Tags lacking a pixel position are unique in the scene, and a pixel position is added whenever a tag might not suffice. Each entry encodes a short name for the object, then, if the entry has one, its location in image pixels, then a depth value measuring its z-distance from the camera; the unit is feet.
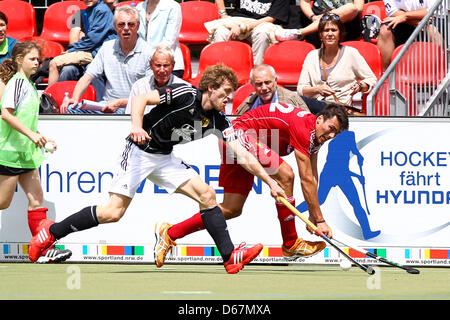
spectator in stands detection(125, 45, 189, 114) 28.58
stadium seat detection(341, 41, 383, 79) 35.88
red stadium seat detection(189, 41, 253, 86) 37.73
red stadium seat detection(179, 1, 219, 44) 41.86
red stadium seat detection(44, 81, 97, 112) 34.04
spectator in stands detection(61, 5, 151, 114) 31.78
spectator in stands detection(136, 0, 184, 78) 34.73
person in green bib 28.37
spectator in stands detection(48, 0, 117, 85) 36.24
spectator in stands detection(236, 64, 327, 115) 28.45
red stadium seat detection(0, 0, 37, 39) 43.70
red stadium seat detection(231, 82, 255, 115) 33.78
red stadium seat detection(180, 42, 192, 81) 37.81
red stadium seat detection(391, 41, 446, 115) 32.81
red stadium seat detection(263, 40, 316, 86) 37.09
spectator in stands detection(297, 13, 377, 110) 32.73
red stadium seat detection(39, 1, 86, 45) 43.11
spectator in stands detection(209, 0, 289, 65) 38.17
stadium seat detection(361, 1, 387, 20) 40.09
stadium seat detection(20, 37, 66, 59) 39.83
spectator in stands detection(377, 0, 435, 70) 36.29
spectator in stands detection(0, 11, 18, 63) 35.51
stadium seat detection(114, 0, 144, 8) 40.65
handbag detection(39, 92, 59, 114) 30.89
